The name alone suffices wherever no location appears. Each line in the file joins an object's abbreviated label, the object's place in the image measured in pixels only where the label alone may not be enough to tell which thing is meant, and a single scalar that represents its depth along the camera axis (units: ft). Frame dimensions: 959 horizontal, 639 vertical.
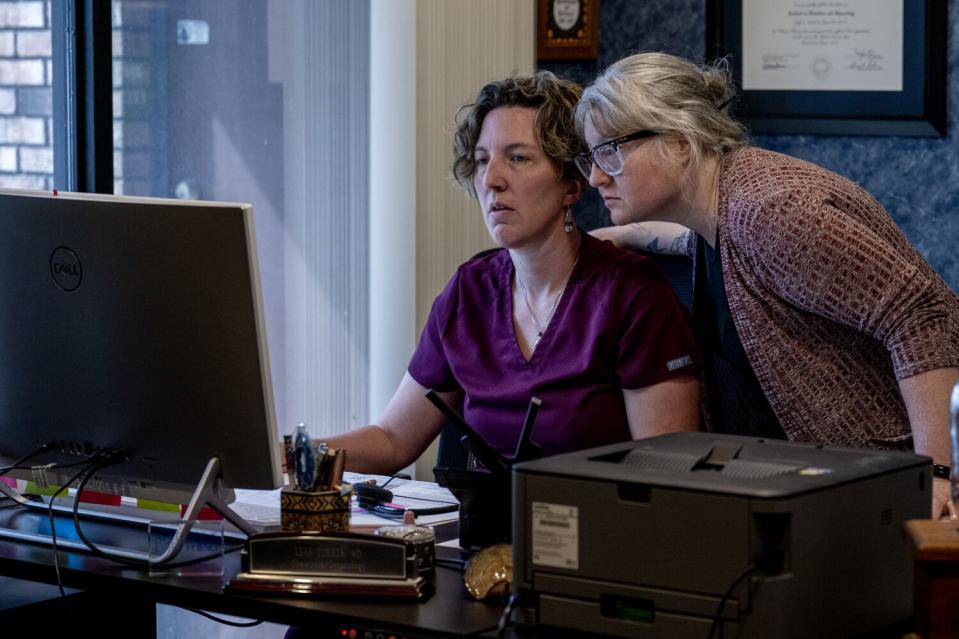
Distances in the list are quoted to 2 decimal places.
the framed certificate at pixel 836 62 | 14.63
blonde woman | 9.94
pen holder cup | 9.17
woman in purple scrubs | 10.81
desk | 8.61
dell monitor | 9.17
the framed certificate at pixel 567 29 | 16.03
